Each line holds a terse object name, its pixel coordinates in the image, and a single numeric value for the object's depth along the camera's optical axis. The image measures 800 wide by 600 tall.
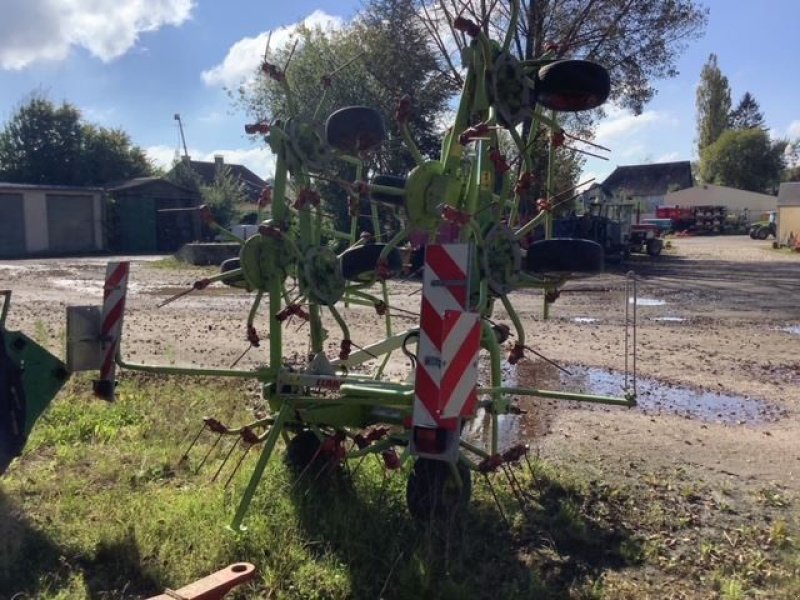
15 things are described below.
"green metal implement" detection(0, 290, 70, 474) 4.11
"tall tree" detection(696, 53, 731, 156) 79.06
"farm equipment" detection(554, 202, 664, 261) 24.59
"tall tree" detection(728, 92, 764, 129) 82.99
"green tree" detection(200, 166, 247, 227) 35.97
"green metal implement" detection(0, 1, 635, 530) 4.11
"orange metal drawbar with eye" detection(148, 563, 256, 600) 3.24
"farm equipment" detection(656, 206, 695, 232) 55.10
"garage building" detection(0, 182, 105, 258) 34.81
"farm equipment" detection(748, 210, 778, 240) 47.94
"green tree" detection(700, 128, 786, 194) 74.19
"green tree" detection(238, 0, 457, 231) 23.00
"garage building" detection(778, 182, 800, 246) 37.72
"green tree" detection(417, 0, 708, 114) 22.39
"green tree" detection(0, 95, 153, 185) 45.38
